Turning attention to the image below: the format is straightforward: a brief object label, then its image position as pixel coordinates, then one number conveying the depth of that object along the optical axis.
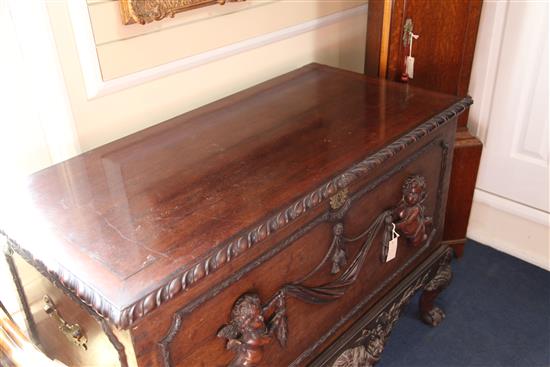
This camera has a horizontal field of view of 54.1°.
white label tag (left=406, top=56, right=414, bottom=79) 1.51
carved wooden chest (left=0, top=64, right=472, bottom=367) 0.77
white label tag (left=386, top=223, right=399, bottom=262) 1.18
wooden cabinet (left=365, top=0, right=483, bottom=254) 1.47
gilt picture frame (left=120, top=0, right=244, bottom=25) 1.08
